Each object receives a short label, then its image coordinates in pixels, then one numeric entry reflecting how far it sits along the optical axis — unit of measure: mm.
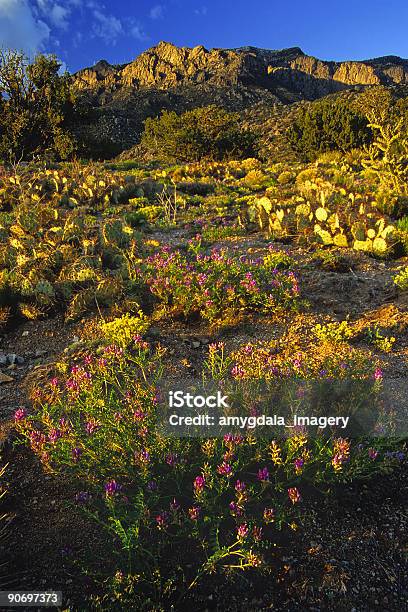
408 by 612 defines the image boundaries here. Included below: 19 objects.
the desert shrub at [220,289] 4836
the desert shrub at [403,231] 7006
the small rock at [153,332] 4586
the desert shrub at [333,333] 4047
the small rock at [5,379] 4105
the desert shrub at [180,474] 2090
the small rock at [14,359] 4469
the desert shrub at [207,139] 30984
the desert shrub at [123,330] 3717
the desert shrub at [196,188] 13836
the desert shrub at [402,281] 5416
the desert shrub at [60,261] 5402
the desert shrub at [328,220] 7193
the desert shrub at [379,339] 4016
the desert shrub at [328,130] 31406
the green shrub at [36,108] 26828
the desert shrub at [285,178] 14570
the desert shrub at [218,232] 8578
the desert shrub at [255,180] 14217
